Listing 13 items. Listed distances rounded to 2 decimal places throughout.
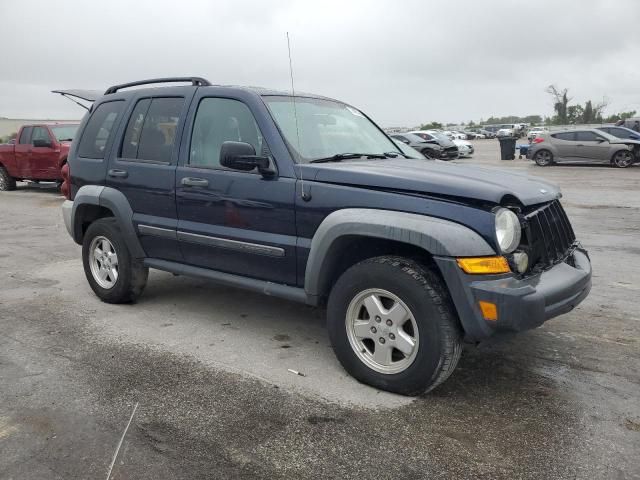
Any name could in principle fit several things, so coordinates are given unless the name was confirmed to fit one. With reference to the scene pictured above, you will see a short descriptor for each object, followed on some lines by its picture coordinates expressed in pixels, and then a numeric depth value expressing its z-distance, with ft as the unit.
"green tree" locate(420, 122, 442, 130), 274.57
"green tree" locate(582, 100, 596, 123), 229.62
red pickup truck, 49.42
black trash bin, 91.45
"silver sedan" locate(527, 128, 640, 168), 70.23
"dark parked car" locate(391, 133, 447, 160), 82.89
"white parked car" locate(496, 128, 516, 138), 195.21
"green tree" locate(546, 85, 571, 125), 247.09
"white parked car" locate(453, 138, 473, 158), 99.59
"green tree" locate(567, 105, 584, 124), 237.25
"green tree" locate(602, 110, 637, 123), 217.36
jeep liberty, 10.77
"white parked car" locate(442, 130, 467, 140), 171.35
